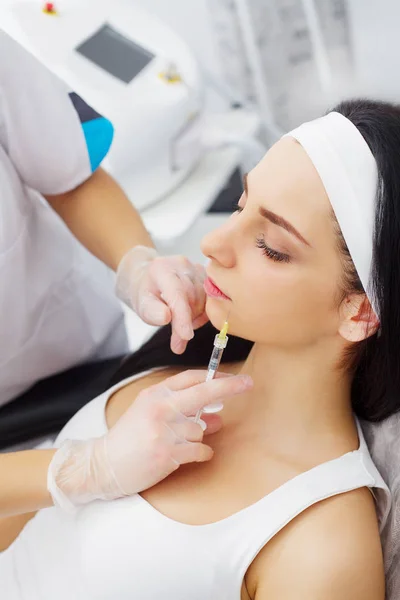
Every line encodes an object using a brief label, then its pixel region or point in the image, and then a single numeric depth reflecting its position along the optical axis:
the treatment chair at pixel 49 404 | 1.33
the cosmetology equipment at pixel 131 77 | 1.90
